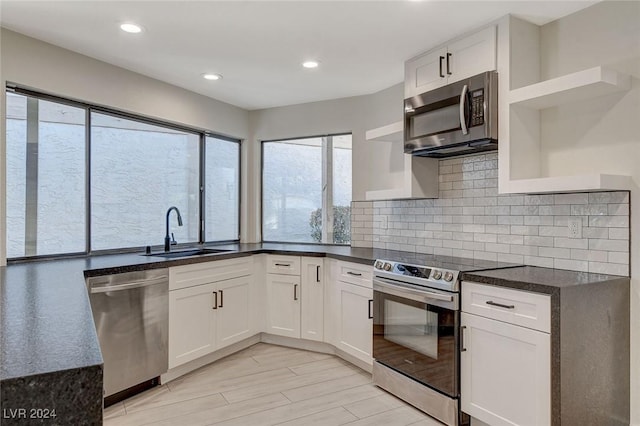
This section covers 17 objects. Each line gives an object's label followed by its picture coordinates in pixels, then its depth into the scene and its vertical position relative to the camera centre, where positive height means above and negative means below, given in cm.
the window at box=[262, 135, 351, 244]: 425 +27
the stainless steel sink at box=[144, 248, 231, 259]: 350 -35
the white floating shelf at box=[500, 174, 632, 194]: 201 +17
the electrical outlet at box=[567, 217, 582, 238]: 233 -7
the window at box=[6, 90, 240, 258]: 281 +29
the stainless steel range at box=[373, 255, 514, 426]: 235 -74
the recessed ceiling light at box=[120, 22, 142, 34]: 255 +119
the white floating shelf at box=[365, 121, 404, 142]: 318 +67
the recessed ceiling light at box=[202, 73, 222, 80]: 352 +121
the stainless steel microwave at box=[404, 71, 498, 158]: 246 +64
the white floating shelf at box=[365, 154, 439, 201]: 317 +28
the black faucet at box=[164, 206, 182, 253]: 362 -24
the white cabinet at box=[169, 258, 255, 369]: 306 -77
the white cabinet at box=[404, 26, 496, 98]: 253 +104
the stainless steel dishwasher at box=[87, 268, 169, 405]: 257 -76
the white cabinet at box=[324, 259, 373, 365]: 311 -77
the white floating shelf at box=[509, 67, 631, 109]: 202 +67
